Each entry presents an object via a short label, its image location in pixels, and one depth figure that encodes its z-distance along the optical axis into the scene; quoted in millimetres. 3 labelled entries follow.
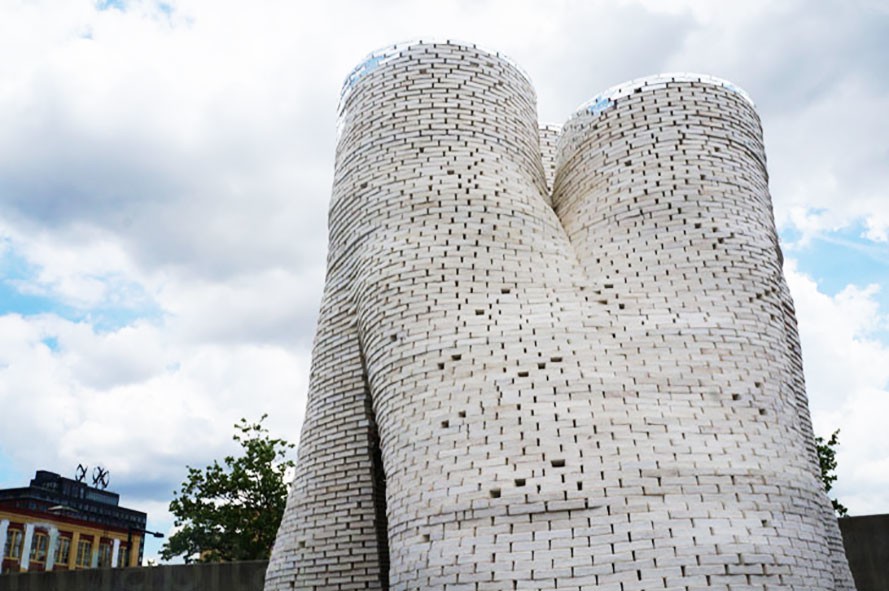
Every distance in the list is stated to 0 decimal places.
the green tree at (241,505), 27422
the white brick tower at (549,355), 6258
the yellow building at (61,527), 54438
